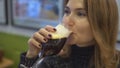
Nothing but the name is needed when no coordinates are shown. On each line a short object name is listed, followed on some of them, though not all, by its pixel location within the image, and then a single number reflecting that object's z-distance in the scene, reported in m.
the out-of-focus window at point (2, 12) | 2.63
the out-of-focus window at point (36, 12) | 2.19
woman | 0.92
